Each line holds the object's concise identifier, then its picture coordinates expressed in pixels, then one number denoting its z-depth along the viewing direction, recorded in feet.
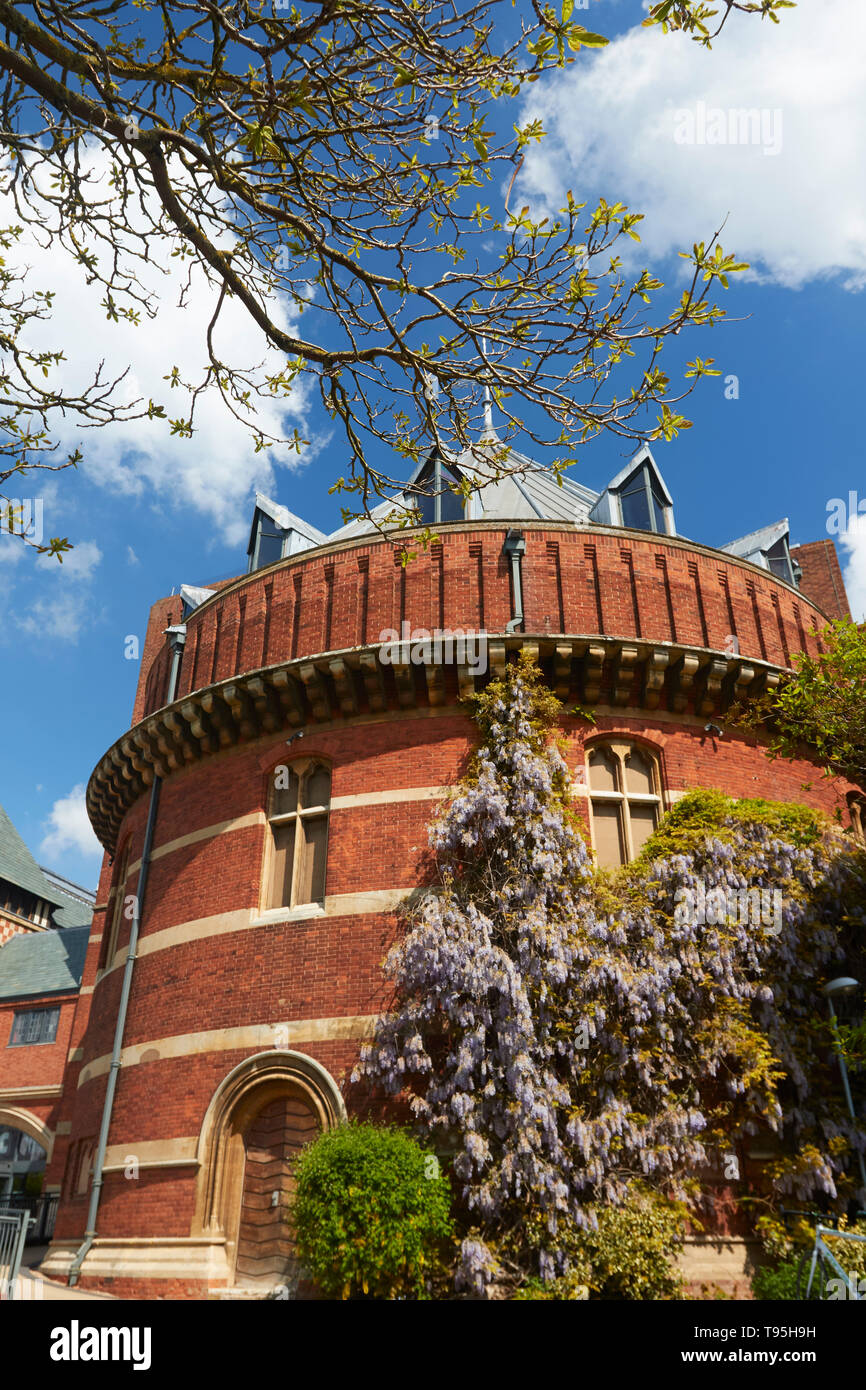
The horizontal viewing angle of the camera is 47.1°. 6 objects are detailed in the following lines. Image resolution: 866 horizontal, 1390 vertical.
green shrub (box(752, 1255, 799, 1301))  36.04
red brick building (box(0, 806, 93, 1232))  92.43
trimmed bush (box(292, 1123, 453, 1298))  36.73
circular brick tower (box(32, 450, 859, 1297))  45.65
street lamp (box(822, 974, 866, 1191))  39.11
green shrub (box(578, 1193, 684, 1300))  35.53
